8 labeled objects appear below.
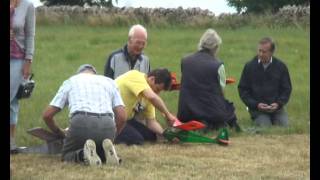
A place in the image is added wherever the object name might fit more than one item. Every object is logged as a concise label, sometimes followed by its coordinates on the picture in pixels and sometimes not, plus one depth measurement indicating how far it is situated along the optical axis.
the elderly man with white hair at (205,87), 18.80
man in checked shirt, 13.80
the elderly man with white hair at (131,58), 17.81
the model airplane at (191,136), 16.95
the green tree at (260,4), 89.56
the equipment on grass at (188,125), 16.62
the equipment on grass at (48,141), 15.02
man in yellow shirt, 16.16
